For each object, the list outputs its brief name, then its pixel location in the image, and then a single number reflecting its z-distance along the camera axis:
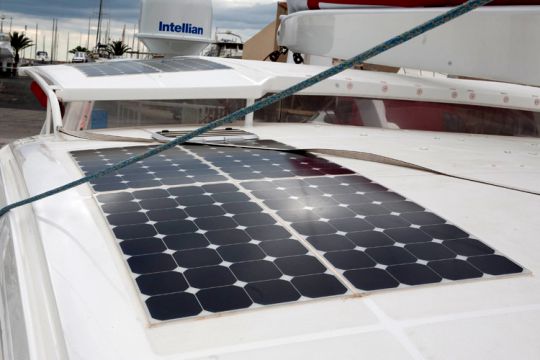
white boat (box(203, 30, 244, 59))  19.27
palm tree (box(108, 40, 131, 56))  55.70
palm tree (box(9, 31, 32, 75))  55.09
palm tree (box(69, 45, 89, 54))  67.32
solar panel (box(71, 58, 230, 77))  4.99
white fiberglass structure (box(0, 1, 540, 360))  1.62
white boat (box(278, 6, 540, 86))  4.21
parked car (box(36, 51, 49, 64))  65.78
